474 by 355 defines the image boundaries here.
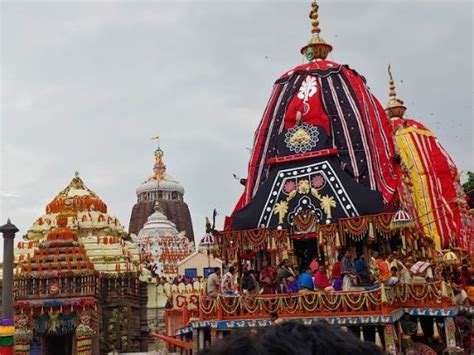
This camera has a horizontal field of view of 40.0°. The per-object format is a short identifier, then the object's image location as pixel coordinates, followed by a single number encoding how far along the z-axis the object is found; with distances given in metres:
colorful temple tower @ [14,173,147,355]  22.88
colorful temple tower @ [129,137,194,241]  56.09
